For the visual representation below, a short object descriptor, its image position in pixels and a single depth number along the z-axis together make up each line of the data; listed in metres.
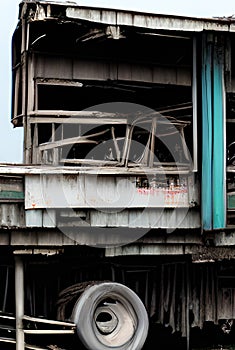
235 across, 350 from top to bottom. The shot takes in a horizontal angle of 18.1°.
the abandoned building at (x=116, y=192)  10.79
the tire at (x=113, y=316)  10.61
